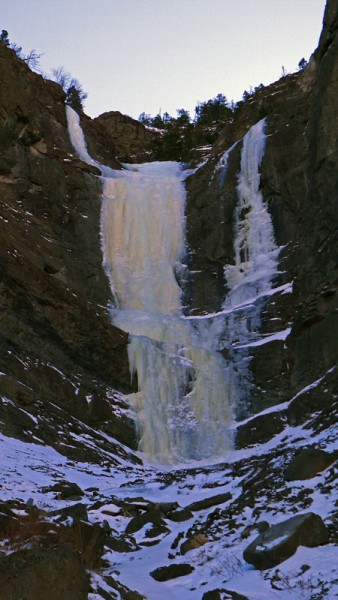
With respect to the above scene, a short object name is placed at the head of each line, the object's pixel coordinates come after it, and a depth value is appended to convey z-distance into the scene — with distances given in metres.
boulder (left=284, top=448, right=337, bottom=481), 11.65
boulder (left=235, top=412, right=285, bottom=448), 29.65
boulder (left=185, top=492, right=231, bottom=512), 13.22
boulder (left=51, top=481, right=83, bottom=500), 14.97
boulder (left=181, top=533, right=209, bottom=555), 10.43
